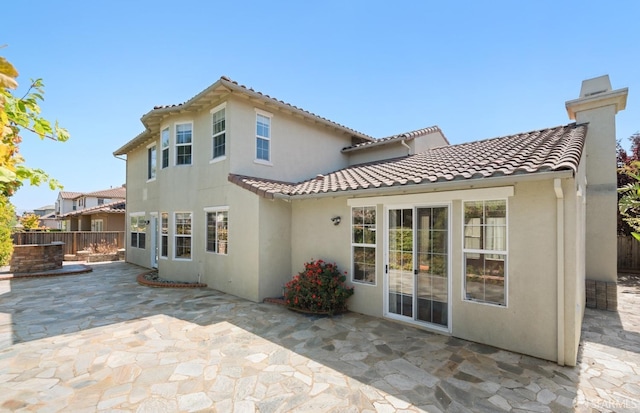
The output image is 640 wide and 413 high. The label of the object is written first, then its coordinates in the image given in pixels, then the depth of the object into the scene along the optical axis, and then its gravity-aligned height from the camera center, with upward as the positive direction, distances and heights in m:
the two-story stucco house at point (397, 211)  5.76 +0.03
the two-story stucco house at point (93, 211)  23.14 +0.04
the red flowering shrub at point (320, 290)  8.31 -2.25
